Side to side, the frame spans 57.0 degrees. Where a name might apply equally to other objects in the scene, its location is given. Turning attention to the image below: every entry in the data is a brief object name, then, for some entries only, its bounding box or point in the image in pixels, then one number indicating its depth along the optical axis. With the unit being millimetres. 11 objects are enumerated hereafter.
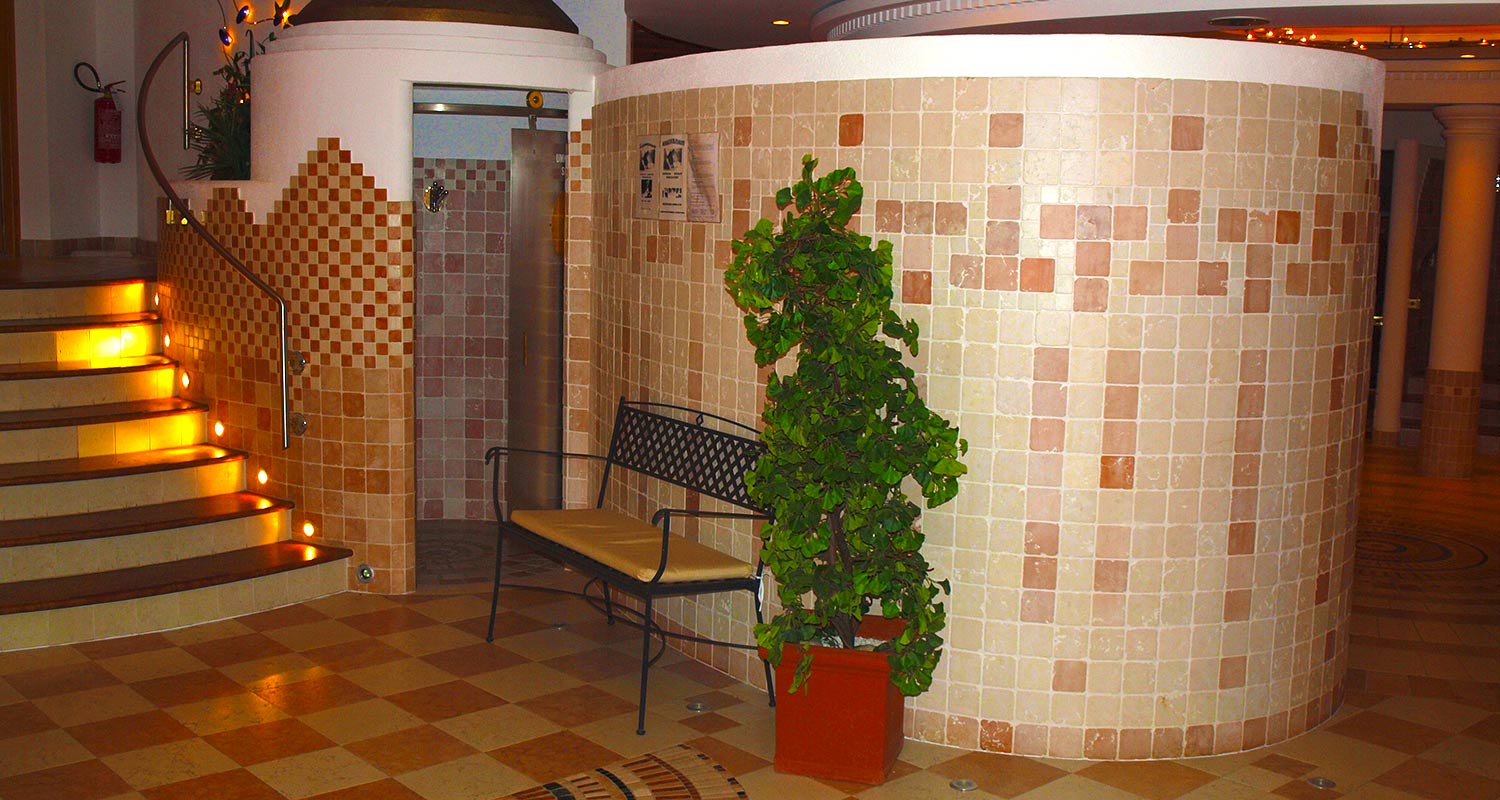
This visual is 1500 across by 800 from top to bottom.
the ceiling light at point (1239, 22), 7078
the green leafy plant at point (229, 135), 6918
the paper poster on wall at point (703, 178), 5266
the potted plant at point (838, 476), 4293
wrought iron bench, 4941
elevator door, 6668
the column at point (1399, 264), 11625
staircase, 5703
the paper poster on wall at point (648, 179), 5625
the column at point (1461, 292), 10531
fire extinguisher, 9898
